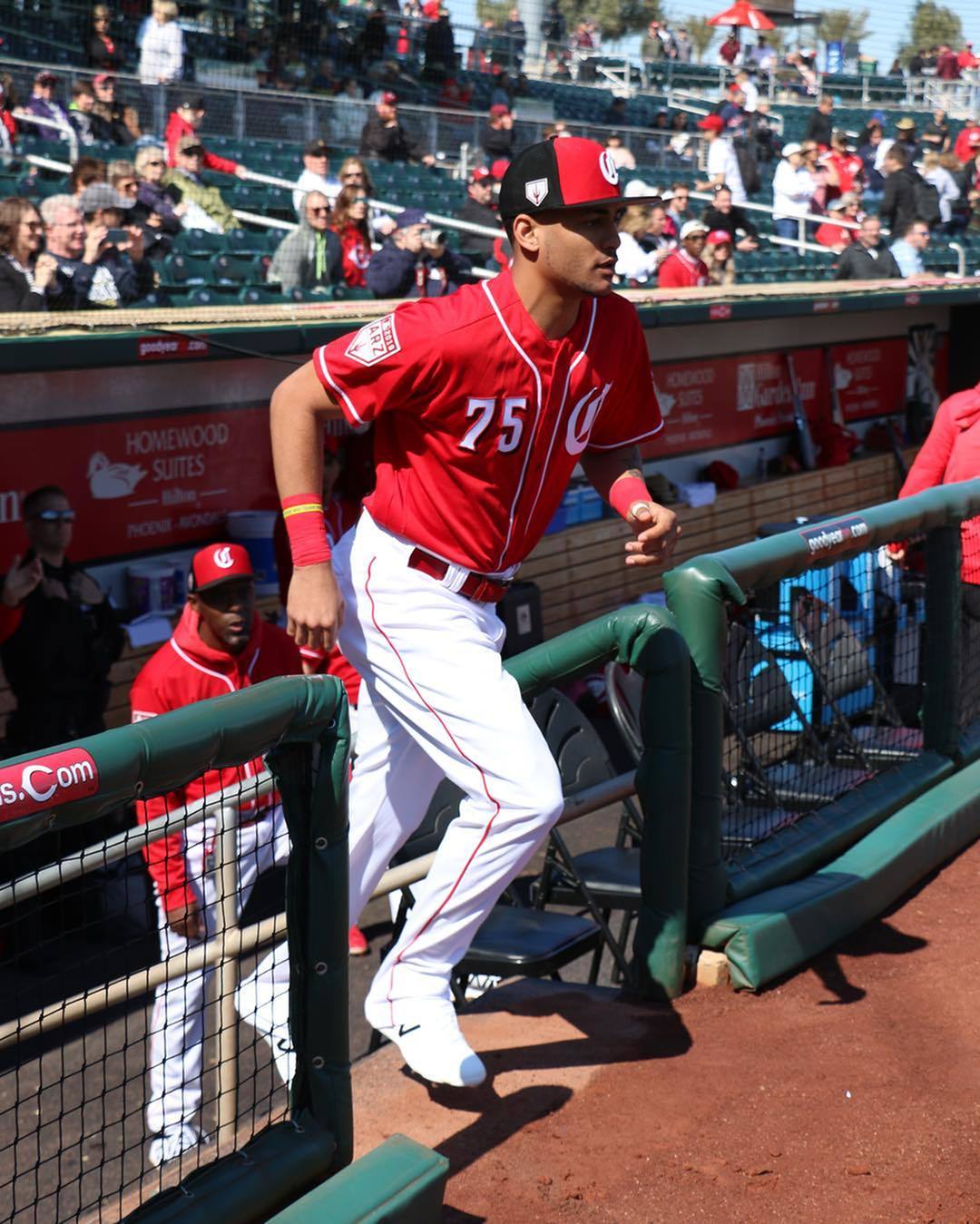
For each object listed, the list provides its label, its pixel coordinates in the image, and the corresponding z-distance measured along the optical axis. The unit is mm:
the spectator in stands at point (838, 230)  14867
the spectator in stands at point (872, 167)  17625
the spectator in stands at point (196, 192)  9633
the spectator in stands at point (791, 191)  15242
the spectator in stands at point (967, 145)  19812
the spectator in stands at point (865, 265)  12422
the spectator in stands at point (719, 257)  10992
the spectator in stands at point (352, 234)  9086
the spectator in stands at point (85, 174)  8211
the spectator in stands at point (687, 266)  10586
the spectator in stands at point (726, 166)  15742
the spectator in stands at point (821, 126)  18484
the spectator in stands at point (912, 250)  13461
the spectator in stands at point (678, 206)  12867
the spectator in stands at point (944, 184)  16703
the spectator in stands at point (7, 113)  9578
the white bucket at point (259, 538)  7078
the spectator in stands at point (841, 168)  16500
